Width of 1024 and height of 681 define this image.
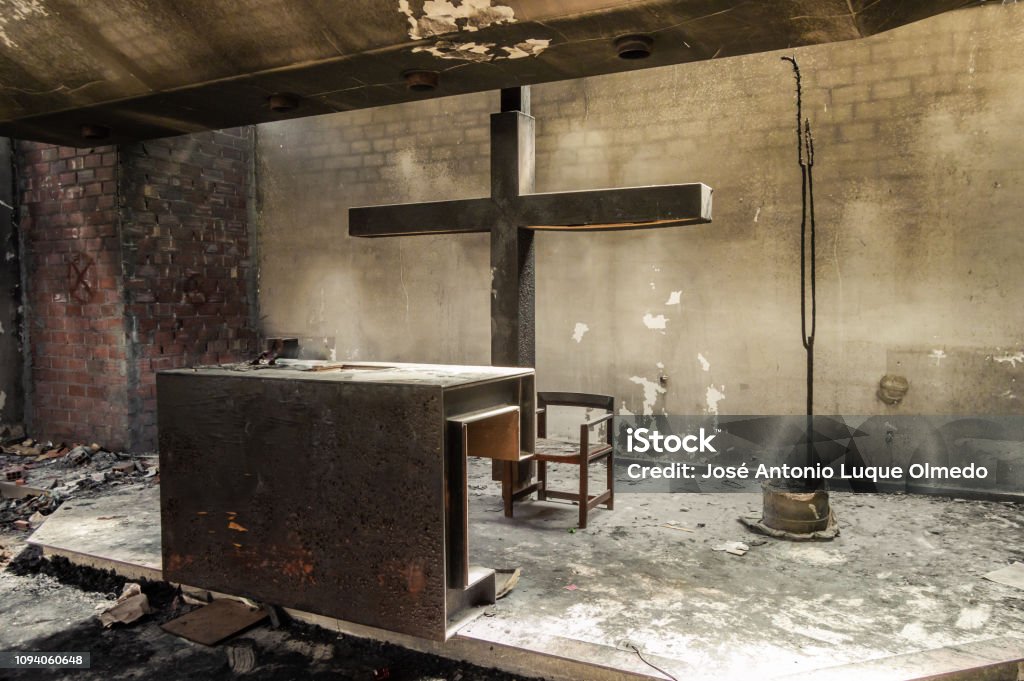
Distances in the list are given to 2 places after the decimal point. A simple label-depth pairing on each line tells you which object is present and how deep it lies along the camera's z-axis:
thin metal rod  4.92
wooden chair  4.07
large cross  3.82
